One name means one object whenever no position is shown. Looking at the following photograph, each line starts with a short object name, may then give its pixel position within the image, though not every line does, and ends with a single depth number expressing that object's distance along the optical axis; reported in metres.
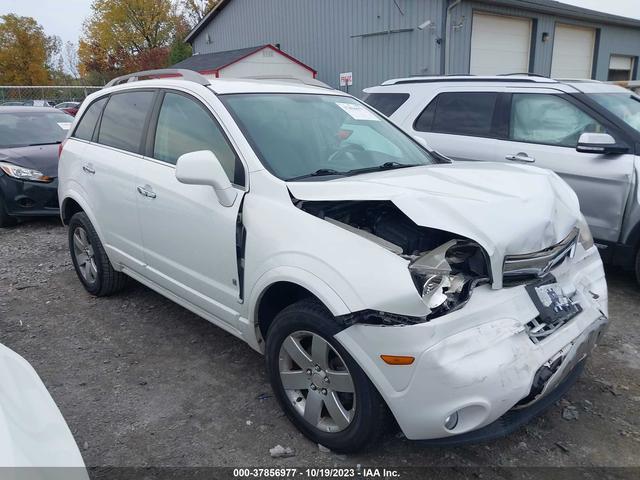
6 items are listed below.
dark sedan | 6.88
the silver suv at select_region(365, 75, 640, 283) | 4.39
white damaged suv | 2.15
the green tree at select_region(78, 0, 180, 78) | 48.78
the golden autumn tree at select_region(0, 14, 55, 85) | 42.88
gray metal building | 15.04
